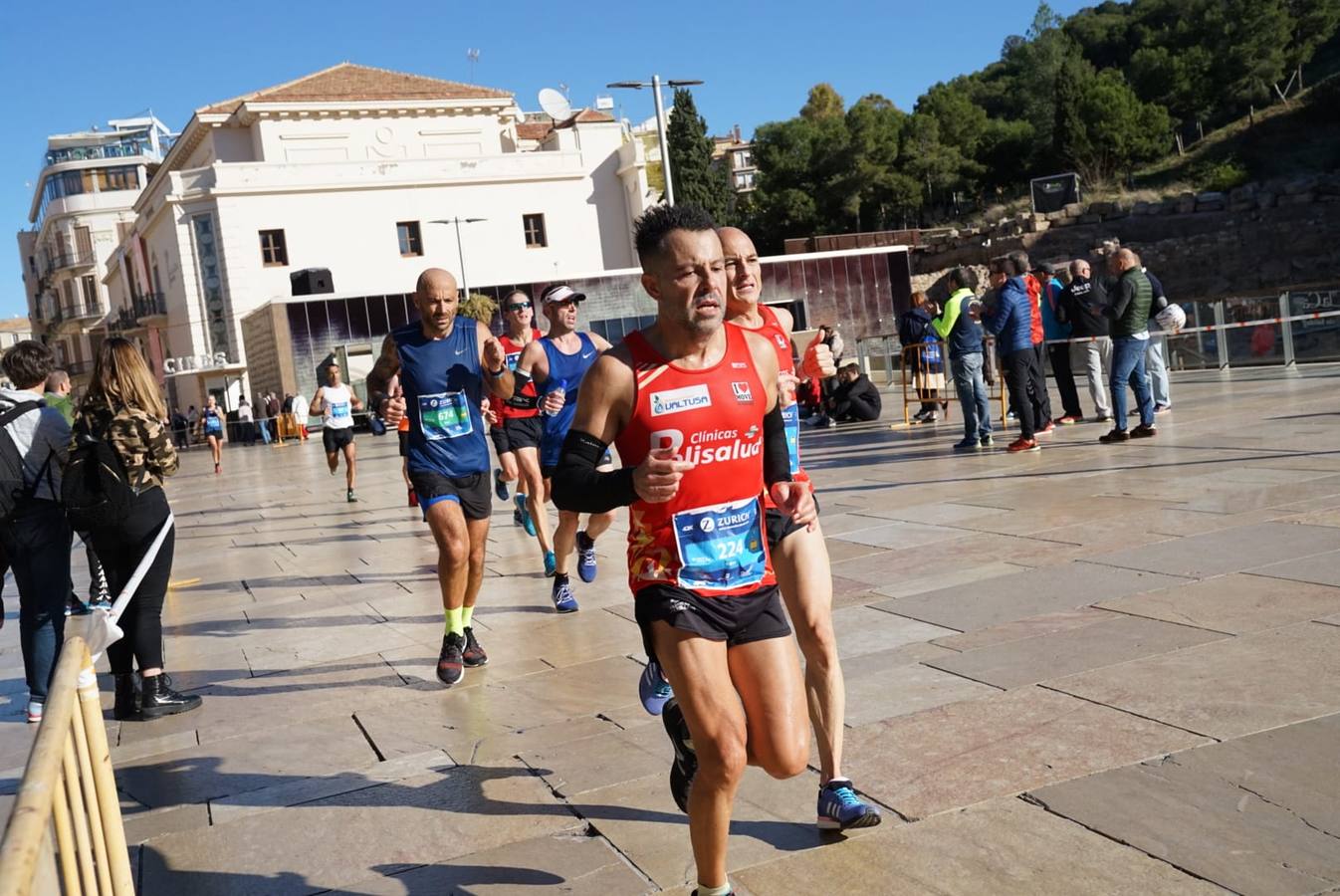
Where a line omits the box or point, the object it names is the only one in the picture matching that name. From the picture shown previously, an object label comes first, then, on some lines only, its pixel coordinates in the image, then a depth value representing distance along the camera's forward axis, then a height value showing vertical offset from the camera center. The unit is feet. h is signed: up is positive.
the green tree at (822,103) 278.26 +60.69
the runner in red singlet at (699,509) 10.27 -1.09
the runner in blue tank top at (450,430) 19.93 -0.19
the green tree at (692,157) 203.00 +37.96
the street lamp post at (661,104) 88.43 +21.50
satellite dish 164.55 +40.24
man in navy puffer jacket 40.63 +0.67
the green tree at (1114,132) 201.46 +32.96
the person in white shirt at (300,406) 78.74 +2.25
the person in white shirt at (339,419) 51.52 +0.53
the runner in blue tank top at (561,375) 24.49 +0.60
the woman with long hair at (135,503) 19.71 -0.77
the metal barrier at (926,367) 53.57 -0.35
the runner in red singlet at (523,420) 27.25 -0.26
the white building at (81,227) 278.05 +53.60
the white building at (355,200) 168.25 +32.21
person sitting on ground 60.03 -1.53
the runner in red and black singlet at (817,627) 12.53 -2.62
